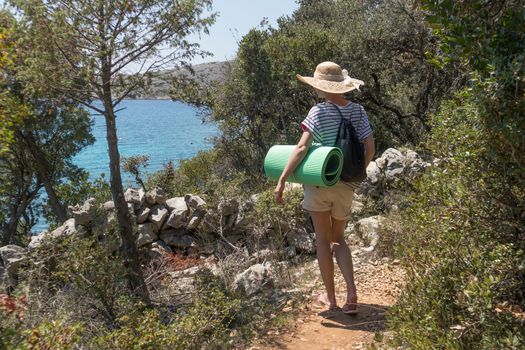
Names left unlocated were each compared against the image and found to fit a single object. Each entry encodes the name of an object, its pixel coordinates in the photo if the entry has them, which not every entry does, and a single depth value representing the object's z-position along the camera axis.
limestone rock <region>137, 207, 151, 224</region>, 10.07
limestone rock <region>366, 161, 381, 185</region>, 9.17
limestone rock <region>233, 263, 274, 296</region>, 5.57
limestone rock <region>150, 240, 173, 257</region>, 9.76
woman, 4.21
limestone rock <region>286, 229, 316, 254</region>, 8.34
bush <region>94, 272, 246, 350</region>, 3.91
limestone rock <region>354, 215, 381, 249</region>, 6.78
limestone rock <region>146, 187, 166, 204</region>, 10.27
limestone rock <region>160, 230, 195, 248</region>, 9.98
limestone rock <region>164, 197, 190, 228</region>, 9.93
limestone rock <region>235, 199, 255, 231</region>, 9.37
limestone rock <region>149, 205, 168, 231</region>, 10.06
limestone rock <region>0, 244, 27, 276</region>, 8.76
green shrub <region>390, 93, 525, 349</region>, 2.78
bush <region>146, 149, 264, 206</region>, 10.10
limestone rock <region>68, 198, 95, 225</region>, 9.46
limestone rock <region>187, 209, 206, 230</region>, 9.79
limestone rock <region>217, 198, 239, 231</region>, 9.48
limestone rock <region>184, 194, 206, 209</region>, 9.81
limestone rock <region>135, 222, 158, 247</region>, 9.93
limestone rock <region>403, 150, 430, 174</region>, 8.79
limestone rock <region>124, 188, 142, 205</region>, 10.04
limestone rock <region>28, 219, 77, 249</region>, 8.72
